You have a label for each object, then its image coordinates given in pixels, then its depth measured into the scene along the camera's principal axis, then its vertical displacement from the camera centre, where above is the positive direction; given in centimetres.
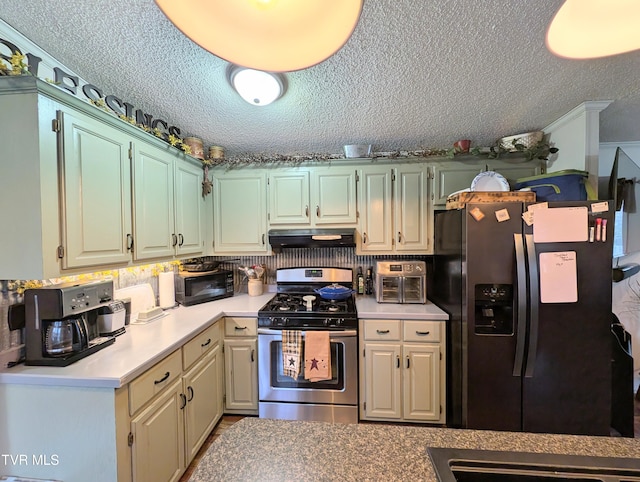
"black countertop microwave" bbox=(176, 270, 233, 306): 219 -46
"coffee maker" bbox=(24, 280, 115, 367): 120 -43
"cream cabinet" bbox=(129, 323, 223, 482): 124 -100
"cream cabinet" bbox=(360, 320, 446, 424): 199 -107
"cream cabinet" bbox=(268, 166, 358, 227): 244 +37
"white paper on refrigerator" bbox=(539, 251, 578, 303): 159 -27
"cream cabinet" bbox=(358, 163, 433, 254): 238 +23
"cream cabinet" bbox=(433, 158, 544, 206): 227 +55
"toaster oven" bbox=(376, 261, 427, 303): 226 -42
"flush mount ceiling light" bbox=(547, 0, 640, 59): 54 +44
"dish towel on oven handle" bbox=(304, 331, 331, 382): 195 -93
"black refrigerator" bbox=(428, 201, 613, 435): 159 -54
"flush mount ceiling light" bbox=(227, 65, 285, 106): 138 +85
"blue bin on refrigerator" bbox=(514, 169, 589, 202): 173 +32
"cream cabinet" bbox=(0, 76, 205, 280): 112 +26
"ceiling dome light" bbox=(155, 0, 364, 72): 48 +41
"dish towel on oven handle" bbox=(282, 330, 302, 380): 196 -90
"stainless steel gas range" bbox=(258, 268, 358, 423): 200 -110
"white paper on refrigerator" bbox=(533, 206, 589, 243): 158 +5
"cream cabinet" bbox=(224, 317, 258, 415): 209 -102
